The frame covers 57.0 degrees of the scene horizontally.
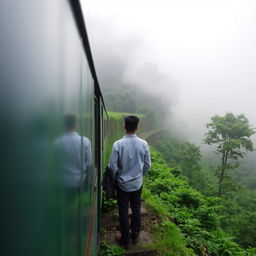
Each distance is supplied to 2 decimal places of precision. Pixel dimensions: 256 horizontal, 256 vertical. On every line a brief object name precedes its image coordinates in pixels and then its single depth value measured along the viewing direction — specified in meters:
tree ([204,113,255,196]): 23.88
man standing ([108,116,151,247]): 2.90
